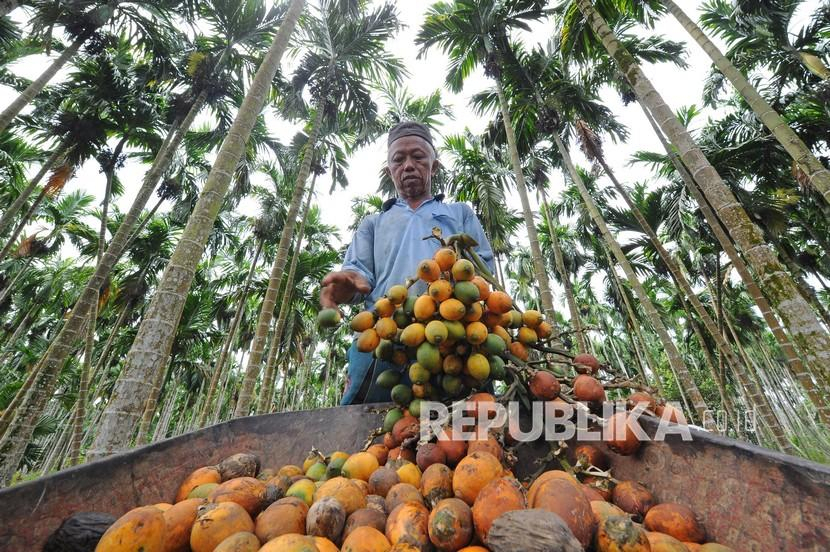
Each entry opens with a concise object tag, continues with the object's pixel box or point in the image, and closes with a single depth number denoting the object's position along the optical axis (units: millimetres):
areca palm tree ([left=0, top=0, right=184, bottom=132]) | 7027
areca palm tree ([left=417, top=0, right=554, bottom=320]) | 8023
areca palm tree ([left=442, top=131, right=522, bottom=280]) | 10352
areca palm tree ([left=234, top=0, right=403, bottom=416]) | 8125
